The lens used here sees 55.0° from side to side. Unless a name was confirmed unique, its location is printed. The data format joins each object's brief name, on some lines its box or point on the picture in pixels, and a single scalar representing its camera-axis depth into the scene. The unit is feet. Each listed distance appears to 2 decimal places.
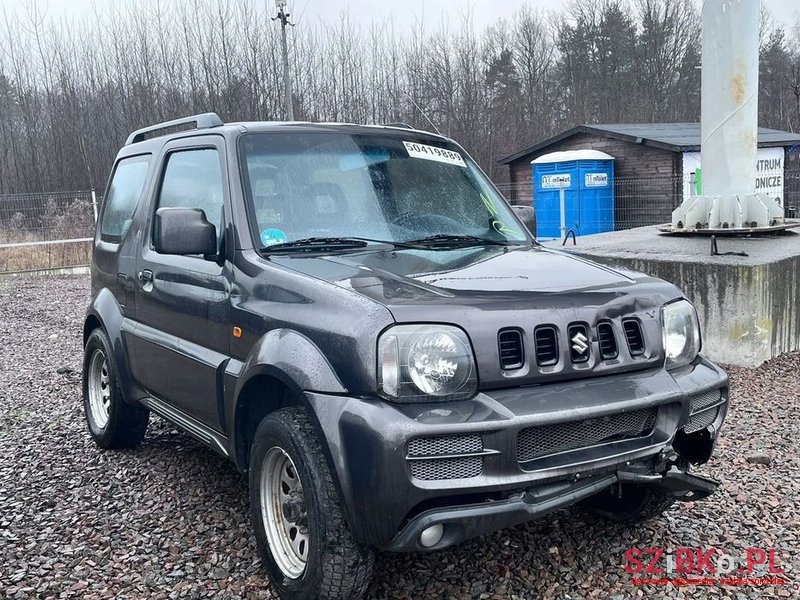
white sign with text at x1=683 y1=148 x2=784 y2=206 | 63.10
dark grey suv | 8.77
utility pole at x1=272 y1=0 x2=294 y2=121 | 63.87
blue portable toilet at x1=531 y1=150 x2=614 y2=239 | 65.98
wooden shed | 63.31
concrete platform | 22.38
